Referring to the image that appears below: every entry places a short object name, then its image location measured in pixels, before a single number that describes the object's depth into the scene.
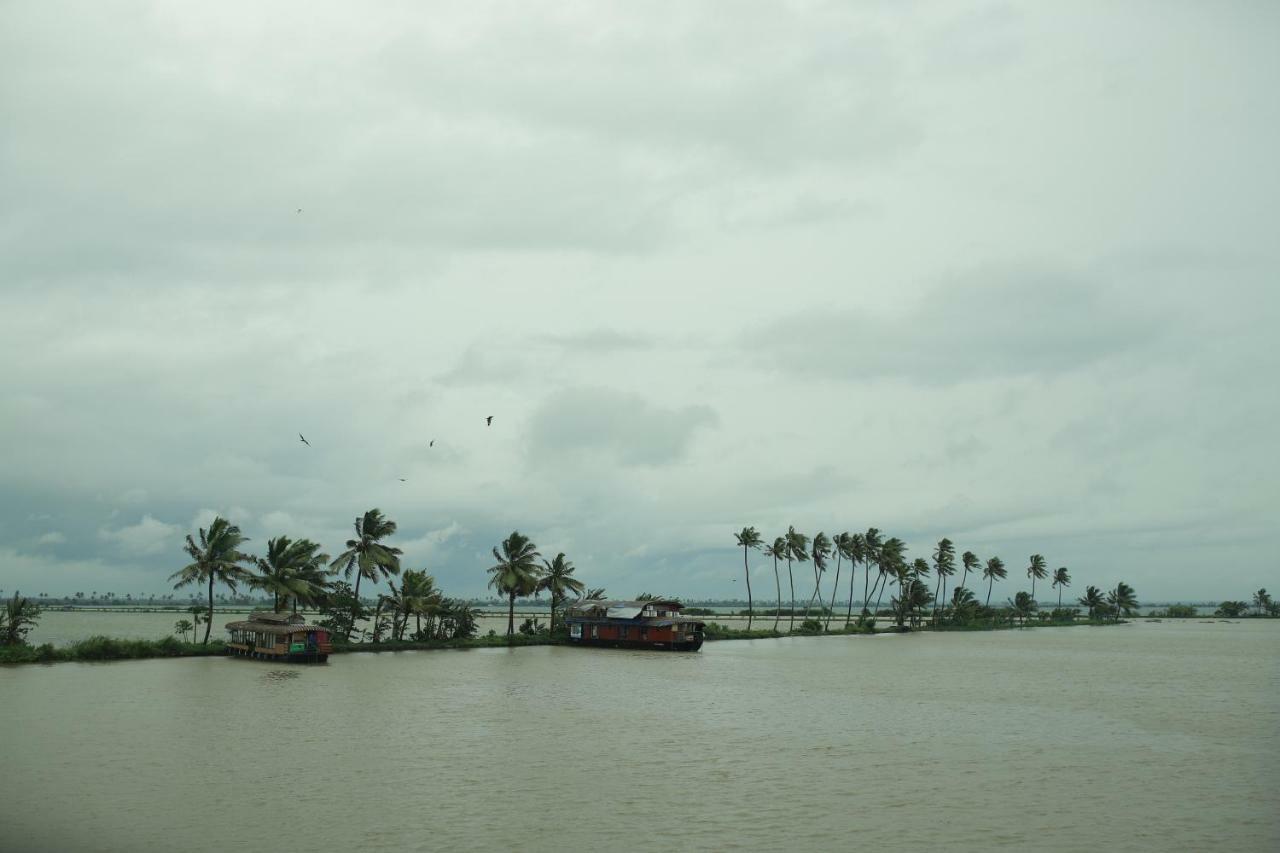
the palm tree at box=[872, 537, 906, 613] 135.62
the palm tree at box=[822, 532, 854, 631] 131.00
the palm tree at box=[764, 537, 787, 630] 121.00
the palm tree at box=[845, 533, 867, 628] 132.38
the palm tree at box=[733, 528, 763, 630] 118.62
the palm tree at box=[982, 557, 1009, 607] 181.88
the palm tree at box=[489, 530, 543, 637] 81.38
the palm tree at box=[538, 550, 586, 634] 86.81
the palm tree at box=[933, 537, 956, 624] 155.00
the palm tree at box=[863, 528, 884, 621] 134.50
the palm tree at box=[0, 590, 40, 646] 57.28
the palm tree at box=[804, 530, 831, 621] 128.25
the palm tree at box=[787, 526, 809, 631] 121.75
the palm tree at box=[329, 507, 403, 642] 70.19
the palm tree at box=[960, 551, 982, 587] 175.38
